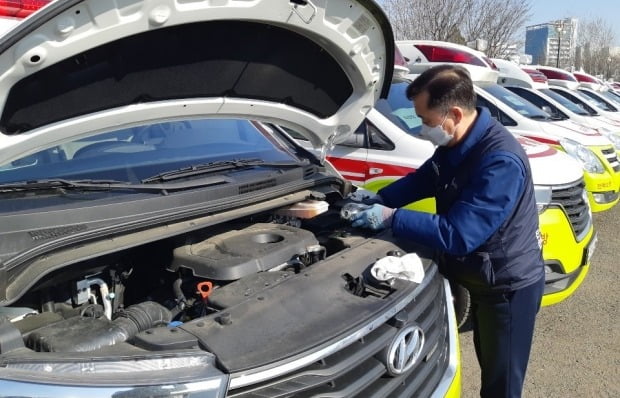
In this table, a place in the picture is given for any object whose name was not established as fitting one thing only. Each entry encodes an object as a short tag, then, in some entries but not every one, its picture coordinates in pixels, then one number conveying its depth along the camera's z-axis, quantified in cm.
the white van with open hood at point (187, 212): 172
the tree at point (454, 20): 2336
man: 247
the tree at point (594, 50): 5100
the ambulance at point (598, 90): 1591
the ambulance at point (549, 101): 991
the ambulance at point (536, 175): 414
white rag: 229
